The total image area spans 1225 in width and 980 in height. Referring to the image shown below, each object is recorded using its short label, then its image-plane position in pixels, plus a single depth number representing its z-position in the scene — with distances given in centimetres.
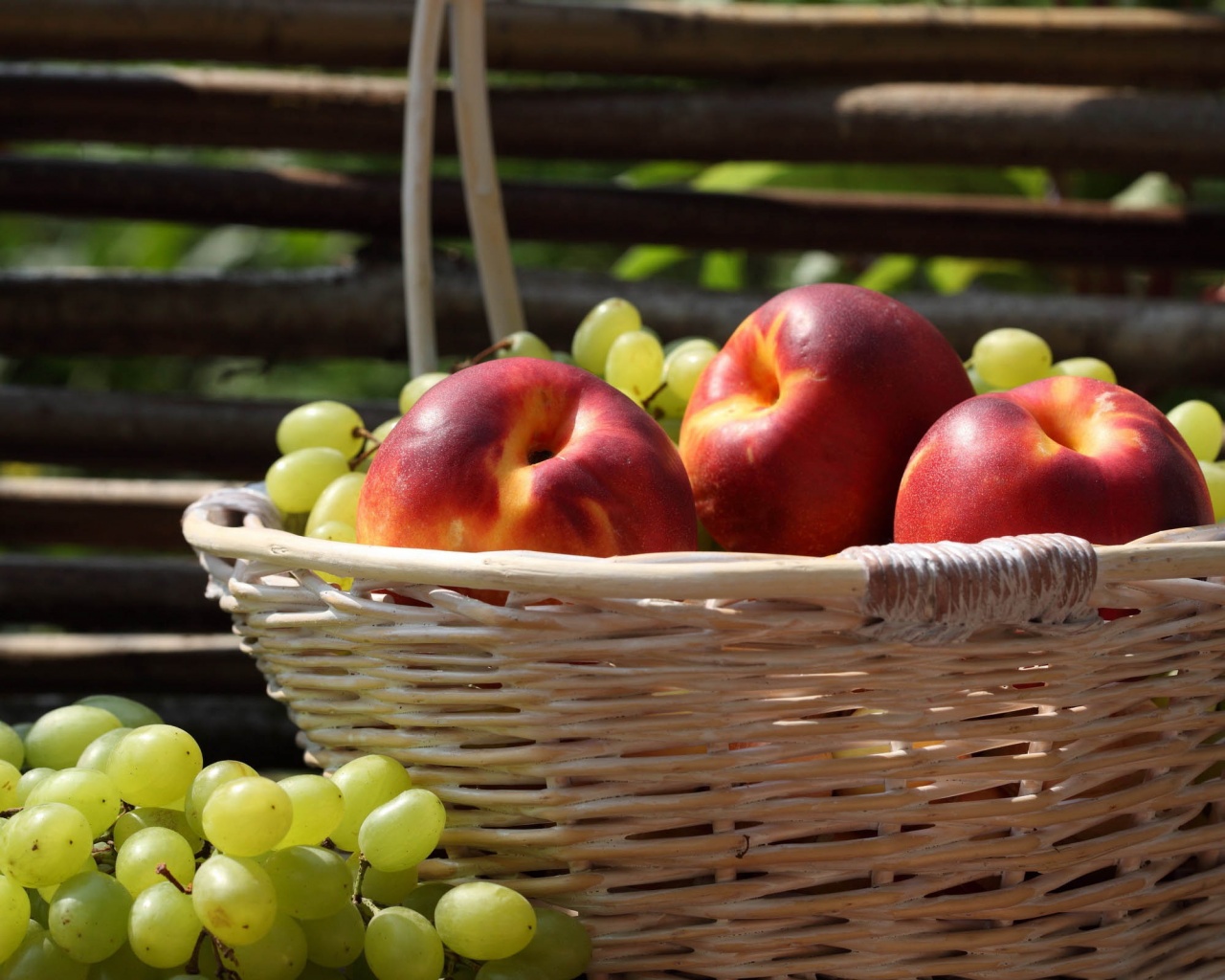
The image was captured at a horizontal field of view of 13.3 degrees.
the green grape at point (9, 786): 110
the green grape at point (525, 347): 119
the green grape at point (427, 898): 108
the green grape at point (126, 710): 115
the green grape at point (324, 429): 119
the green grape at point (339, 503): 115
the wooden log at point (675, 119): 152
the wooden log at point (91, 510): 166
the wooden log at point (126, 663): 160
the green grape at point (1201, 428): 118
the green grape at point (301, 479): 117
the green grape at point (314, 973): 108
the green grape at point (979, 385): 121
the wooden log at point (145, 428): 159
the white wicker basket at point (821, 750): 106
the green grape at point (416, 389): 118
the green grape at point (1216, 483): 115
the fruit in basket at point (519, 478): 109
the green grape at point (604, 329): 121
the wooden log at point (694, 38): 148
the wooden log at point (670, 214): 155
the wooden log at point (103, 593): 161
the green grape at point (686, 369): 119
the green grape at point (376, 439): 118
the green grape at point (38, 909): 108
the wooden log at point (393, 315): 153
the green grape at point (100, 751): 110
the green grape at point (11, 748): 112
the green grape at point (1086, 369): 120
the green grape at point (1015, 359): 119
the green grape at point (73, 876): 107
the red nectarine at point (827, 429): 113
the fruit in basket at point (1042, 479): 109
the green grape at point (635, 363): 118
